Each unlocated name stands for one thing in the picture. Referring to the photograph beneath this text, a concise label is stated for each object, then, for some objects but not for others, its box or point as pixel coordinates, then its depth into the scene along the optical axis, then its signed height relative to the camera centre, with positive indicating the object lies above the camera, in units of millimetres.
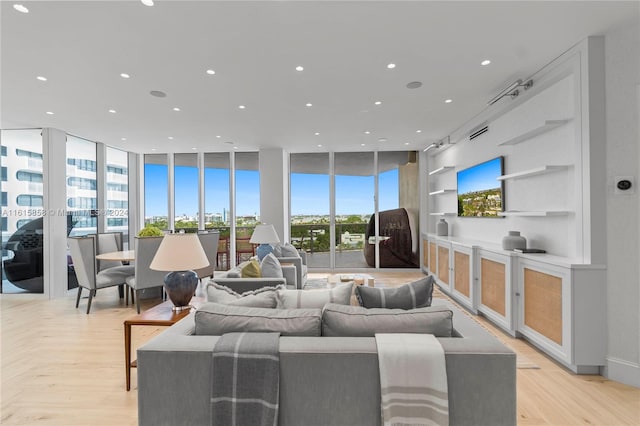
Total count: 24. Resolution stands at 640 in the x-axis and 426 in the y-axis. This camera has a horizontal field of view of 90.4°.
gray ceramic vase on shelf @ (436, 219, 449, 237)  5938 -282
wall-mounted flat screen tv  4367 +350
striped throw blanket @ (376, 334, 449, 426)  1395 -764
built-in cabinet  2604 -849
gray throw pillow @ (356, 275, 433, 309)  1936 -509
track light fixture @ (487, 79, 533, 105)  3402 +1375
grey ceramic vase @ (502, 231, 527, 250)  3559 -331
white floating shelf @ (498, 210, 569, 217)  3080 -6
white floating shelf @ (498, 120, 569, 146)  3131 +879
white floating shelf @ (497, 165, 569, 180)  3090 +425
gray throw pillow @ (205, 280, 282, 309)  1899 -522
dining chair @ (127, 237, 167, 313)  4336 -709
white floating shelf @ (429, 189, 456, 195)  5828 +411
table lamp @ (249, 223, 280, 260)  4844 -353
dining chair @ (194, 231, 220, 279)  5434 -539
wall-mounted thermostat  2486 +213
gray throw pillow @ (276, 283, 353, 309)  1954 -521
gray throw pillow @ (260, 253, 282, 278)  3486 -595
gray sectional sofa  1425 -779
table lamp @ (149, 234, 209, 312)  2449 -378
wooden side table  2348 -780
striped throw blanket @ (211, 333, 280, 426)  1442 -785
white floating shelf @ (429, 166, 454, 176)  5980 +848
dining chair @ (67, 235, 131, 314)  4398 -692
